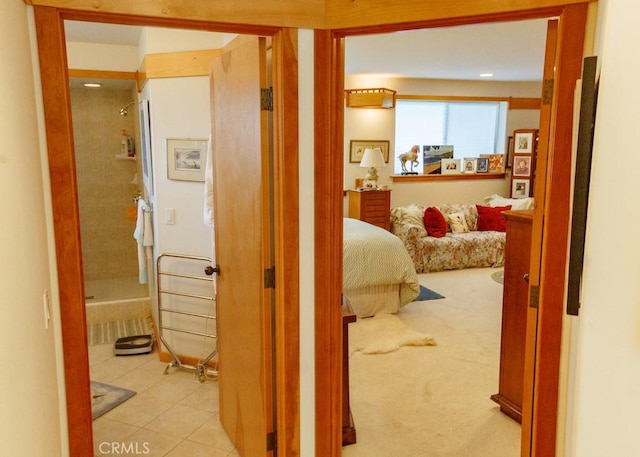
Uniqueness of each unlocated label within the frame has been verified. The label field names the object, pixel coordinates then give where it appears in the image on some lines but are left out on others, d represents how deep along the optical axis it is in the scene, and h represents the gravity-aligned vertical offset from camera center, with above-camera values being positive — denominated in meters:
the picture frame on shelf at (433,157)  7.53 +0.04
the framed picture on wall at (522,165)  7.46 -0.08
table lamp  6.71 +0.01
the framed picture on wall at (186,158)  3.39 +0.01
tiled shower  5.29 -0.23
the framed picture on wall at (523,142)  7.41 +0.27
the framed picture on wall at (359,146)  7.04 +0.20
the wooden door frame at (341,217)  1.69 -0.23
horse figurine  7.35 +0.04
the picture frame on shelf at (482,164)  7.72 -0.06
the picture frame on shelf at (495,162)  7.77 -0.03
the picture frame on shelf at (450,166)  7.59 -0.09
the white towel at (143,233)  3.87 -0.58
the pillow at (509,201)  6.52 -0.59
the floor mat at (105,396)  3.03 -1.52
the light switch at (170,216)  3.54 -0.40
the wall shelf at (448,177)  7.28 -0.26
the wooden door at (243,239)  2.10 -0.37
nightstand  6.60 -0.63
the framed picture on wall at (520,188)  7.50 -0.43
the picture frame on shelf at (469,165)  7.68 -0.08
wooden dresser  2.81 -0.89
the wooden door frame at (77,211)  1.64 -0.19
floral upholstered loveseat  6.17 -0.99
